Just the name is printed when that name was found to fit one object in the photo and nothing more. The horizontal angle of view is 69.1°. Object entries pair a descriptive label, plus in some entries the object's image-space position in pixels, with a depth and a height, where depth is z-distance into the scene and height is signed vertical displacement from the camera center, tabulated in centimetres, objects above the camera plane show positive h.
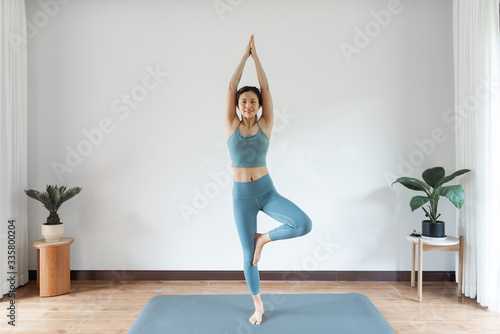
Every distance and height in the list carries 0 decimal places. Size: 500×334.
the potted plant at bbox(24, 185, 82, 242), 346 -43
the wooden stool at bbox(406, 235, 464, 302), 332 -77
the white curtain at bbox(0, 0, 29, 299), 344 +14
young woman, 270 -6
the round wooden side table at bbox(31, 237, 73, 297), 340 -101
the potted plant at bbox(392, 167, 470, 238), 335 -25
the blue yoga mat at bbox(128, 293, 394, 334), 262 -121
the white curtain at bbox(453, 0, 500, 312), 312 +18
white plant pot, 346 -68
